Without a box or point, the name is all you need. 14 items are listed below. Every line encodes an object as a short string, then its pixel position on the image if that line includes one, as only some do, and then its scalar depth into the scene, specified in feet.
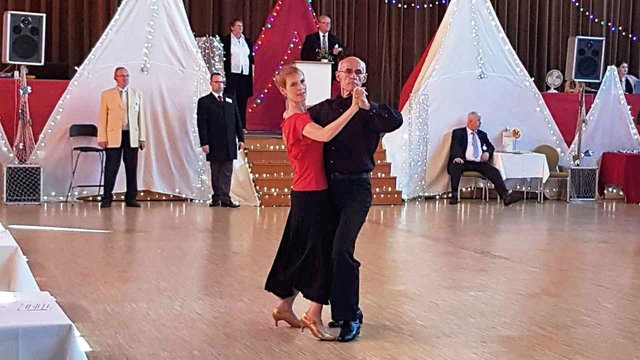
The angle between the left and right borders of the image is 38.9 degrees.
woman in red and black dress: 13.76
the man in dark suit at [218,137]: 33.17
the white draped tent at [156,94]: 33.65
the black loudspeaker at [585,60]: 40.40
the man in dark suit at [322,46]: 38.12
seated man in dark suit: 36.73
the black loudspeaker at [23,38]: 32.17
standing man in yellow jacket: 31.99
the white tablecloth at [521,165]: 37.14
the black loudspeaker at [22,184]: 31.94
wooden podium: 36.29
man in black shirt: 13.66
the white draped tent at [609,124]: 40.93
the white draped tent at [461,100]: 37.65
